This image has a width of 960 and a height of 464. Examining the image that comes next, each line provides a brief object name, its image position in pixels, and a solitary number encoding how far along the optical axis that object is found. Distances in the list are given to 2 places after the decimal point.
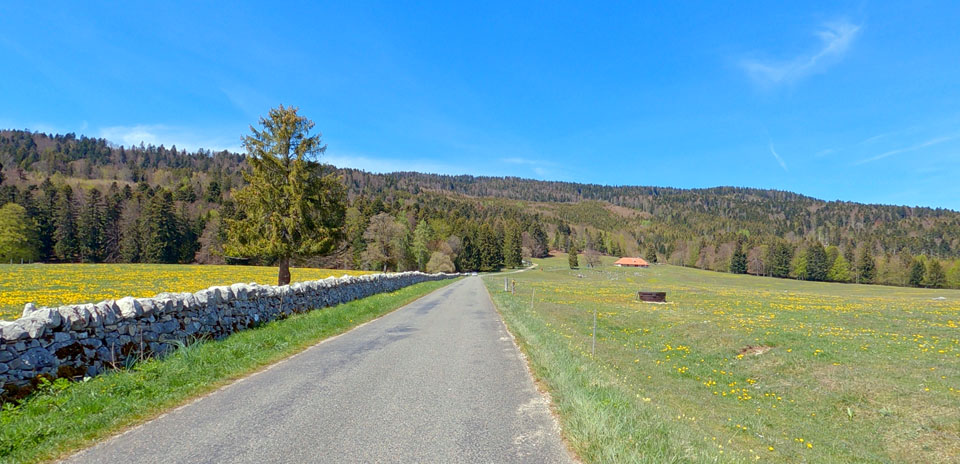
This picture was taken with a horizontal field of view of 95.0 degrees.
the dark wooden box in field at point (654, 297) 33.34
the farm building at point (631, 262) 144.93
